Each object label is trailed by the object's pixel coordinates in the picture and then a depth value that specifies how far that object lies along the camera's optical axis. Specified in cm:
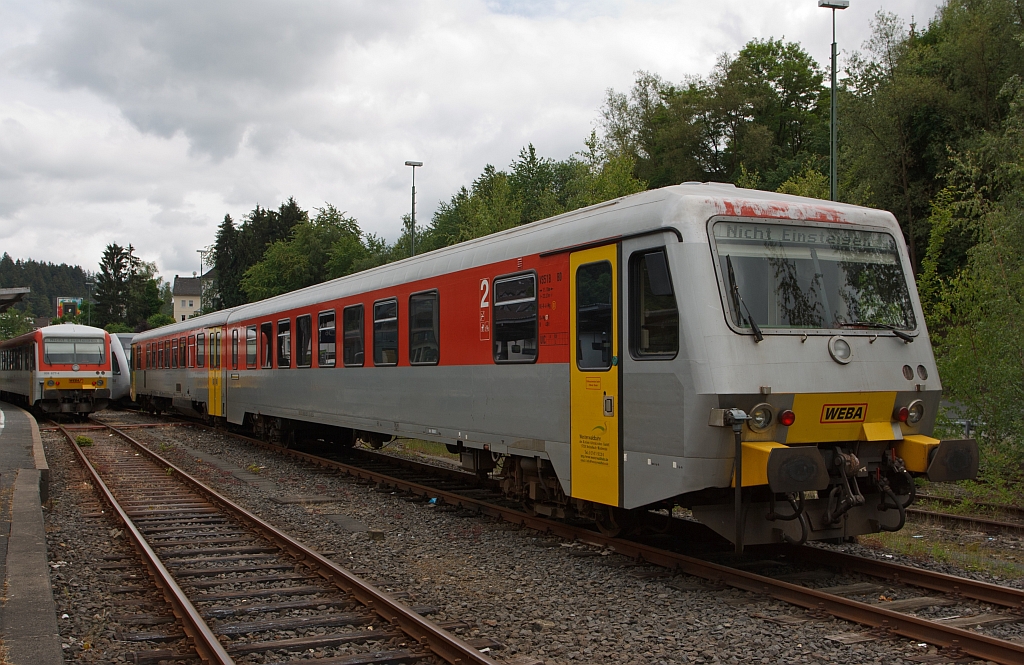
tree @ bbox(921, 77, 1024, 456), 1070
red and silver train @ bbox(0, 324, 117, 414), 2789
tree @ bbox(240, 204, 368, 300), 6275
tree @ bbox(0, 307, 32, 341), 9356
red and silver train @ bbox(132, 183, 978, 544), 672
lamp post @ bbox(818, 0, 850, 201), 1484
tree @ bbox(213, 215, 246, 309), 7831
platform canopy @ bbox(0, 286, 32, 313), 1942
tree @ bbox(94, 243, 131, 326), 12056
